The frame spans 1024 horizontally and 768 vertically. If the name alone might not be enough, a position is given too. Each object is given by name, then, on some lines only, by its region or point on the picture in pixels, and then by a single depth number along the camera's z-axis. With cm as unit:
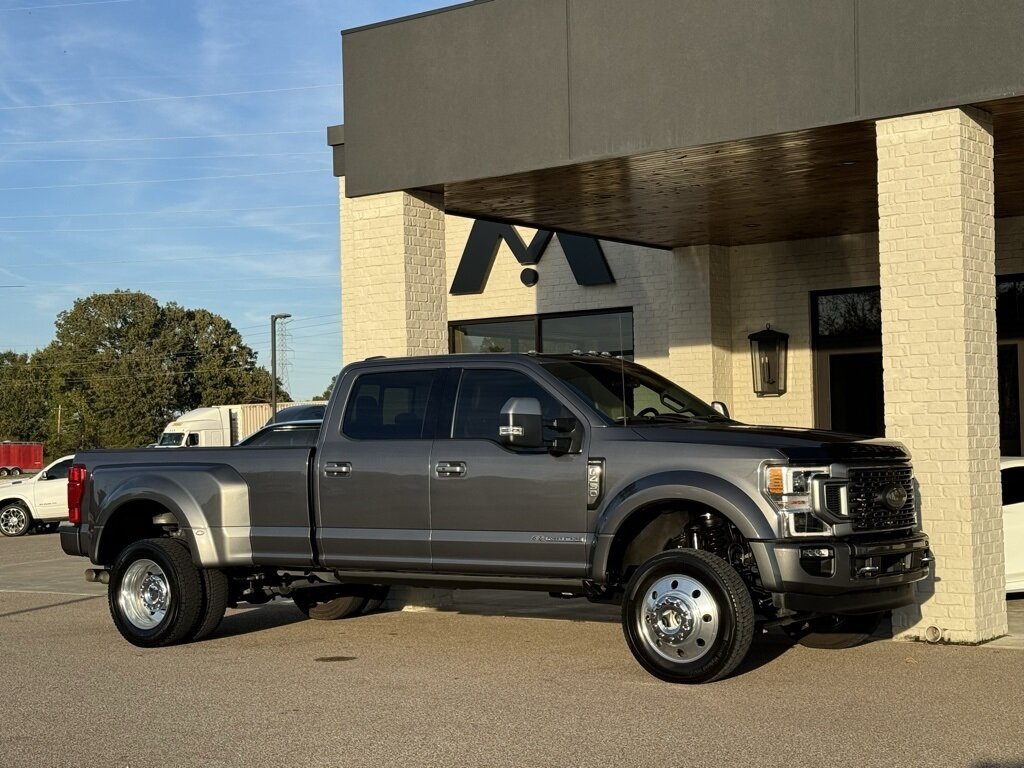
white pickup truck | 2608
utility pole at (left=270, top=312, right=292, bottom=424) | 5372
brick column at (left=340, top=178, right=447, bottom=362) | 1350
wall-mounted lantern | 1836
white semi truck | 3791
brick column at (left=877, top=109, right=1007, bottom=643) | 1030
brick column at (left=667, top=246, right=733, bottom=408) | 1862
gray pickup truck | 859
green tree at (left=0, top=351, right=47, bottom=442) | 10006
